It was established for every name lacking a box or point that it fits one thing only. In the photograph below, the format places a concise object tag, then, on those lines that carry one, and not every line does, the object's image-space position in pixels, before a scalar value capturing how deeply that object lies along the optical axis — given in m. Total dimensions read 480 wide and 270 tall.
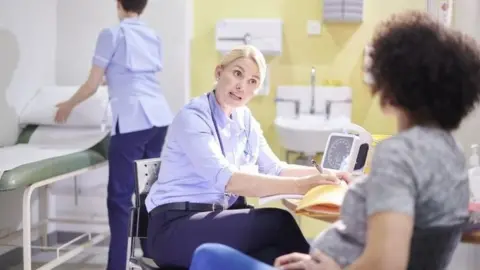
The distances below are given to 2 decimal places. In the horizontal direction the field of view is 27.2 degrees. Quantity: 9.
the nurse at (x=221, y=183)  4.62
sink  6.51
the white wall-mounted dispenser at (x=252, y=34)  6.98
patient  2.75
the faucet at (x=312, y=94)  6.95
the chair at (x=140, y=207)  5.03
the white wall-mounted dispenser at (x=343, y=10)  6.84
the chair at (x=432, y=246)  2.96
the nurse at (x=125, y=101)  6.19
